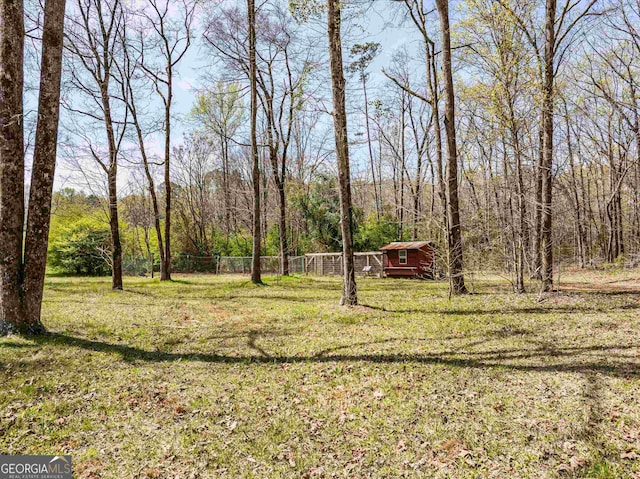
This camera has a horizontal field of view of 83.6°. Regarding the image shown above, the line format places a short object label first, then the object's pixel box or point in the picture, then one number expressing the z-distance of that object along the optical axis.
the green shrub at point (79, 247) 22.97
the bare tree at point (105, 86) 12.85
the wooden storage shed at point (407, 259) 19.44
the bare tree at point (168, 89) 16.47
